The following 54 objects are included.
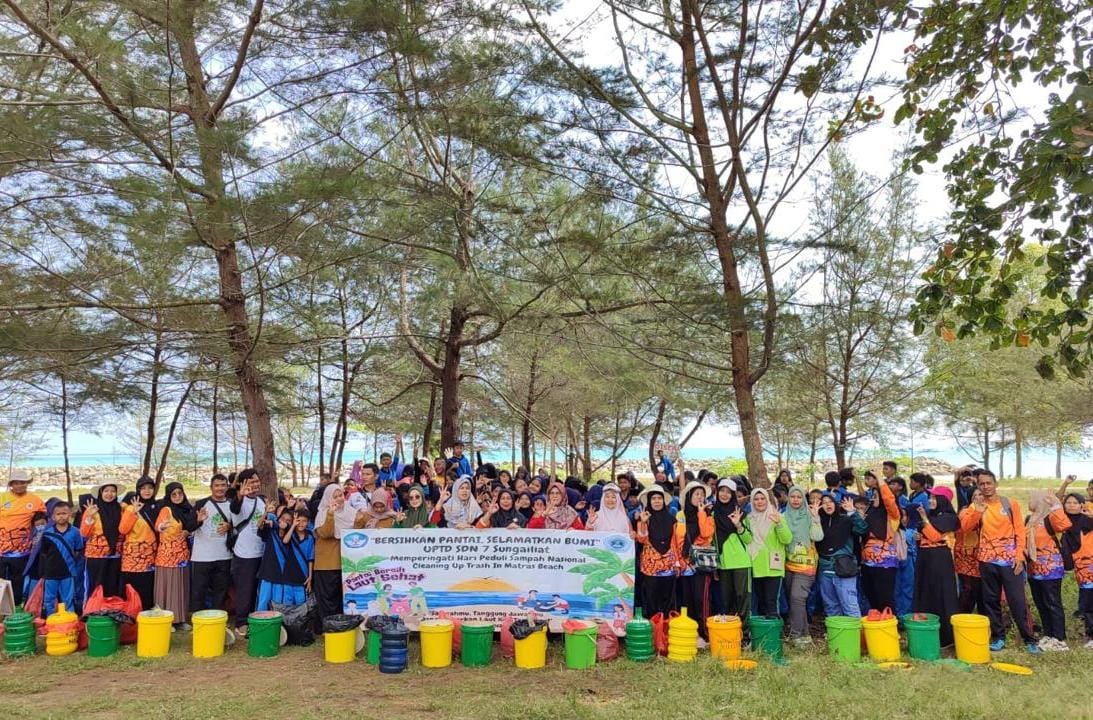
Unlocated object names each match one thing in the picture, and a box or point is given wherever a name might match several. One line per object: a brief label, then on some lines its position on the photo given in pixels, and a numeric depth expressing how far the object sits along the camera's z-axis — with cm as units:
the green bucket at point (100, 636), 614
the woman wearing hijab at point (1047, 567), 610
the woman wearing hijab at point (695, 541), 644
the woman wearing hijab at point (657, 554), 648
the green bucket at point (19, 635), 613
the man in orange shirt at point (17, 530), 727
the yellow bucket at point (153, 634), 612
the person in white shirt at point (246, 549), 688
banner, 626
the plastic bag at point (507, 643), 609
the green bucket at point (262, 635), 612
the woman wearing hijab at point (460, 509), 716
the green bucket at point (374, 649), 595
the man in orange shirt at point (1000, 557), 610
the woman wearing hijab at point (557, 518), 711
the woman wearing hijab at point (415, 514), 714
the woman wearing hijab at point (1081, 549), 615
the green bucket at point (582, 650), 579
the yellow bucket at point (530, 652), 580
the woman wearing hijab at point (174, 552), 686
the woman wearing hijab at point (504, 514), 717
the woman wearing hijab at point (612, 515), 654
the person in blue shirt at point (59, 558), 696
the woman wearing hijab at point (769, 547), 639
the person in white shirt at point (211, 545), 693
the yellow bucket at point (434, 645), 583
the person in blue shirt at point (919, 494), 670
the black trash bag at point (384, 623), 586
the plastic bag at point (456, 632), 619
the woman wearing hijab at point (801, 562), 641
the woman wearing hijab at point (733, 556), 638
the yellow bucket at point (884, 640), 578
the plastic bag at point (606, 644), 597
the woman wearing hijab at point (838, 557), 640
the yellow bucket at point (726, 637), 582
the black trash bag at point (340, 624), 602
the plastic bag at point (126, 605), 642
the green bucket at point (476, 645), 587
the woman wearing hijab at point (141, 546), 681
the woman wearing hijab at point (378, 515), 687
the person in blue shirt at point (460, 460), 1058
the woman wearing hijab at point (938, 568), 640
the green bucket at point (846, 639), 577
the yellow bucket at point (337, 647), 600
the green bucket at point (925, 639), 584
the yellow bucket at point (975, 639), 580
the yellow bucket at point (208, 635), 611
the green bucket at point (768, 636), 593
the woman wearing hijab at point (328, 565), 671
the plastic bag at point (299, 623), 644
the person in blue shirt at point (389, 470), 995
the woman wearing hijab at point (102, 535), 687
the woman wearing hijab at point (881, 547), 657
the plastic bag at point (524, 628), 577
